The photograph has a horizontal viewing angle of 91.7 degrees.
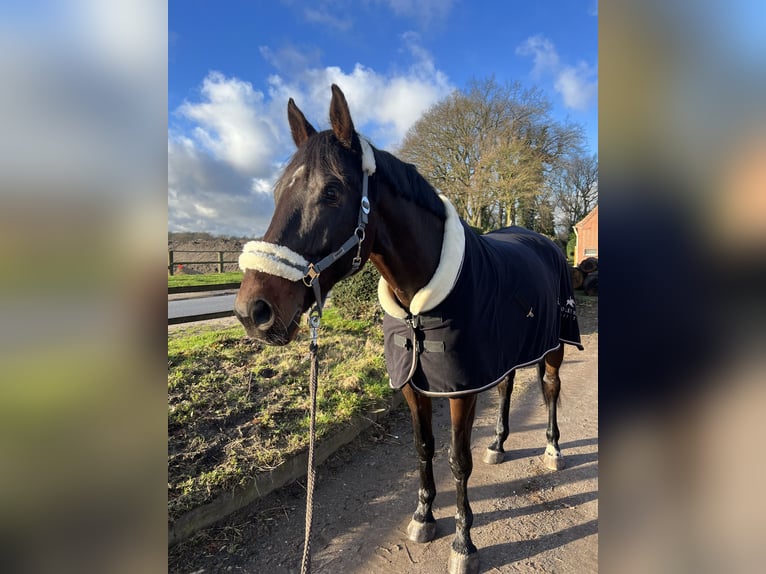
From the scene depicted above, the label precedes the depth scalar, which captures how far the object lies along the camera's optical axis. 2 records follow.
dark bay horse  1.46
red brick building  18.72
